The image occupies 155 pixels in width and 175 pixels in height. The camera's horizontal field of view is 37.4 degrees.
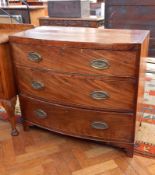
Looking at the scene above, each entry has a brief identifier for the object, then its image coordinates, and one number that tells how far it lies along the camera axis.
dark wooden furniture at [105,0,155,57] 2.72
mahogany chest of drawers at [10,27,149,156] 1.17
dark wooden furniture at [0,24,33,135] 1.39
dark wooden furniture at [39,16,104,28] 3.41
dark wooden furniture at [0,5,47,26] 3.89
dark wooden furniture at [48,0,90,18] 3.35
